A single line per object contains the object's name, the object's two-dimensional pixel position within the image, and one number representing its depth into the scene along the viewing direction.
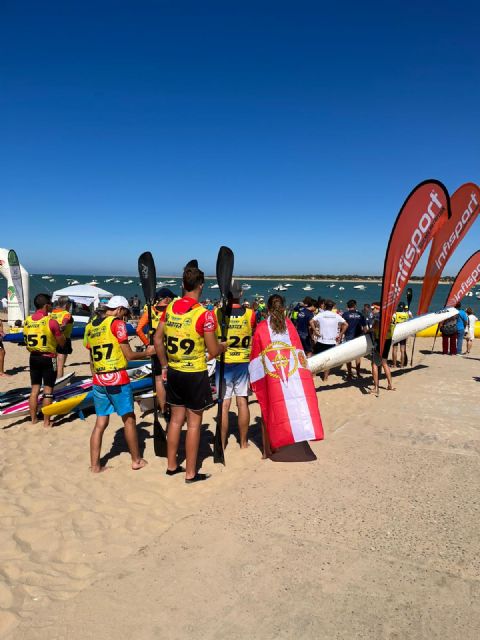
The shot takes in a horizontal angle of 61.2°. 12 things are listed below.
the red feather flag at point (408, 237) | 7.59
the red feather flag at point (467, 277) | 12.95
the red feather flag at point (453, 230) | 10.56
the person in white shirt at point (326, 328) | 8.31
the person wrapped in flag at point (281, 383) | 4.47
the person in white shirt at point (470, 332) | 13.56
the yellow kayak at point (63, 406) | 6.08
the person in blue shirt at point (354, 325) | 9.42
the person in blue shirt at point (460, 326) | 12.74
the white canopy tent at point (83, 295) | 21.41
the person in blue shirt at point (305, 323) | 9.96
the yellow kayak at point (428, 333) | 17.33
